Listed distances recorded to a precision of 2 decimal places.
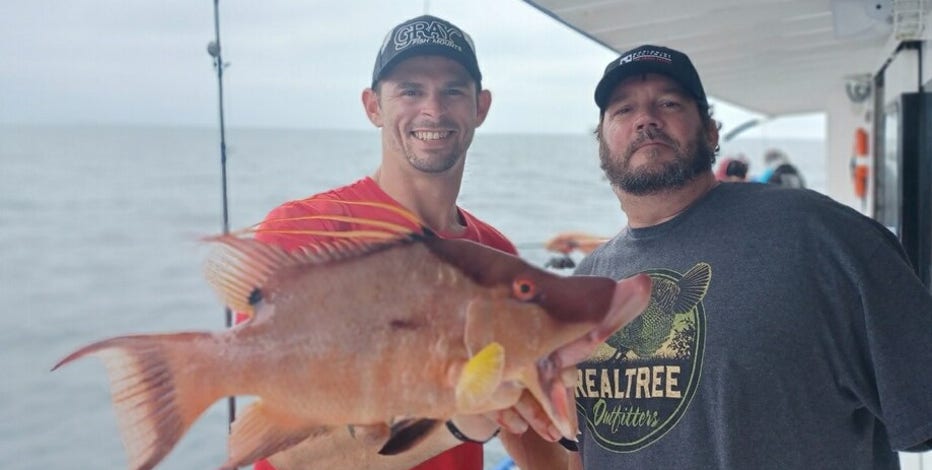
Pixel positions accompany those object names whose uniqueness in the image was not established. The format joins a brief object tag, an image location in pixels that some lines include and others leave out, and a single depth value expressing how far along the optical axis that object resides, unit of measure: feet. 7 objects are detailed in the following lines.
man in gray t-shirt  4.81
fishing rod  4.65
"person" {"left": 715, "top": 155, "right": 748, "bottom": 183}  18.93
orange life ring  18.45
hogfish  2.91
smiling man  4.66
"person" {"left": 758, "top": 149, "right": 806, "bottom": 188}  22.34
